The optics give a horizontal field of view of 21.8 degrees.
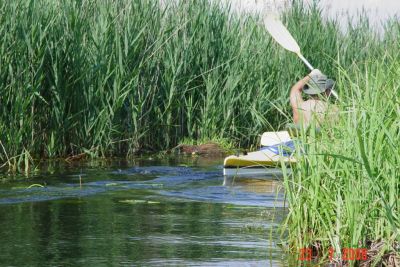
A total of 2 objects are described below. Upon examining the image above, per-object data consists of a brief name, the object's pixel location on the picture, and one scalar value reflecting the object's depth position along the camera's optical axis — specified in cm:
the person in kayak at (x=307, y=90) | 1136
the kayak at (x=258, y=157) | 1160
